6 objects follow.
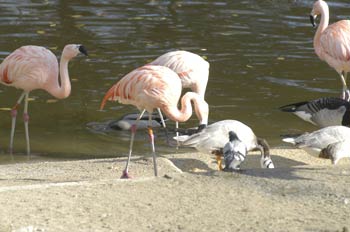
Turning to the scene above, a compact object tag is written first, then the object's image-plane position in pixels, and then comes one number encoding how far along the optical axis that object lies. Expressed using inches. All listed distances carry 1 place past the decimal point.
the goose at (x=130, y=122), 743.6
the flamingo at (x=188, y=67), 692.4
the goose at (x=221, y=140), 596.4
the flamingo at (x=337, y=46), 781.4
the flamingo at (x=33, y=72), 686.6
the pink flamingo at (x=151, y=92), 577.5
